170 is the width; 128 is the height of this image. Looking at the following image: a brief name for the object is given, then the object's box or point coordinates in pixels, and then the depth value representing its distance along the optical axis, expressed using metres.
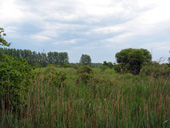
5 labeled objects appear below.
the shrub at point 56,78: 5.59
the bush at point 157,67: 6.45
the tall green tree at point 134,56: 11.61
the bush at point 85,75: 7.07
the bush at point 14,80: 3.27
